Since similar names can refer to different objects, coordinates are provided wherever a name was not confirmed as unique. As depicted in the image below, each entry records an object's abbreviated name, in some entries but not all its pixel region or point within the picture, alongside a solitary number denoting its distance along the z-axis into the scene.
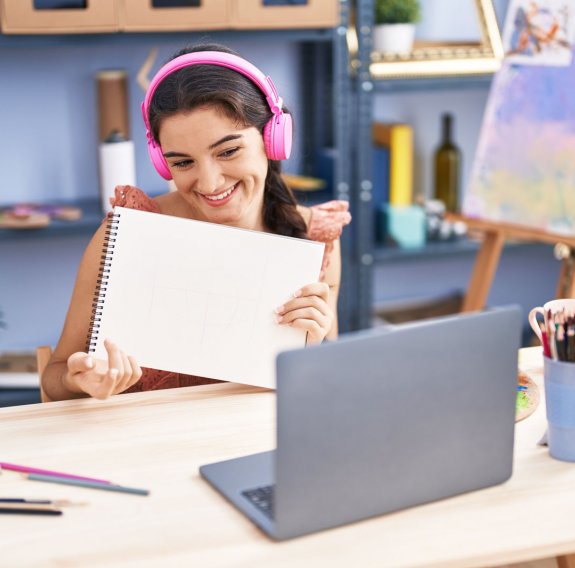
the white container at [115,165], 3.09
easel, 2.86
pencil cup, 1.71
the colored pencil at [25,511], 1.62
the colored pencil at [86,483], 1.66
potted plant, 3.34
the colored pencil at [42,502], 1.63
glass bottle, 3.66
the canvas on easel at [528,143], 2.78
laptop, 1.53
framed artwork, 2.78
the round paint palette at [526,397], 1.88
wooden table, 1.53
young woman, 2.03
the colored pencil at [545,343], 1.72
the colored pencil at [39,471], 1.69
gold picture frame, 3.33
